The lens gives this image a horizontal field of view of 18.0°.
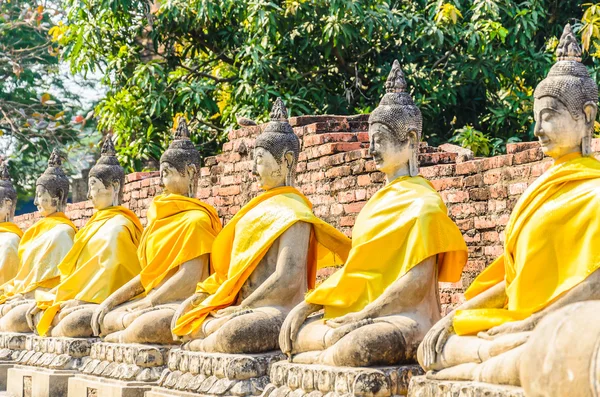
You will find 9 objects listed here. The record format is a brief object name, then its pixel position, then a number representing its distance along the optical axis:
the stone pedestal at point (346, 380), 9.50
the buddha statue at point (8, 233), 19.15
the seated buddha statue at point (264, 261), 11.57
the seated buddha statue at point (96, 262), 15.14
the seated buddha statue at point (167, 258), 13.30
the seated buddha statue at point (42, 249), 17.03
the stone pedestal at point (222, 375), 11.24
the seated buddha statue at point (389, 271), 9.88
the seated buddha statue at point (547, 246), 8.36
